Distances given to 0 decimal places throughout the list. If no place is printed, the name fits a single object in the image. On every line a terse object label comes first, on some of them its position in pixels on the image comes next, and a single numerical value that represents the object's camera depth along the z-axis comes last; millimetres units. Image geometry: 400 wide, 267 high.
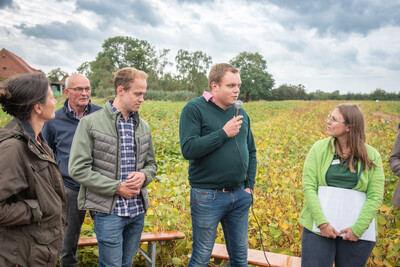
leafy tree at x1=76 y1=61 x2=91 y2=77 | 62862
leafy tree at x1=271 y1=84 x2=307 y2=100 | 65812
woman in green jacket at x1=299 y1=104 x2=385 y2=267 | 2205
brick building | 47022
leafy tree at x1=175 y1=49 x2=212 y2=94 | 60847
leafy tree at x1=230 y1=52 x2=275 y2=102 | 66062
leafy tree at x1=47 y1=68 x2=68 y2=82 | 67362
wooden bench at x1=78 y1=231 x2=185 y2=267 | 3048
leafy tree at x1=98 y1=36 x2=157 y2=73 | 60088
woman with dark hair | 1609
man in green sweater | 2395
